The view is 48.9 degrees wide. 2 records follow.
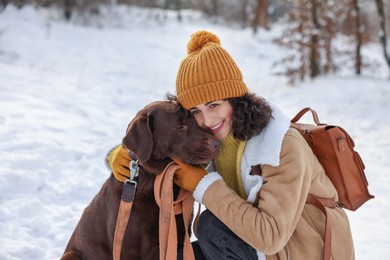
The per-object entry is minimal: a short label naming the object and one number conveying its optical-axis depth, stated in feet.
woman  6.57
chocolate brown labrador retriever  7.75
